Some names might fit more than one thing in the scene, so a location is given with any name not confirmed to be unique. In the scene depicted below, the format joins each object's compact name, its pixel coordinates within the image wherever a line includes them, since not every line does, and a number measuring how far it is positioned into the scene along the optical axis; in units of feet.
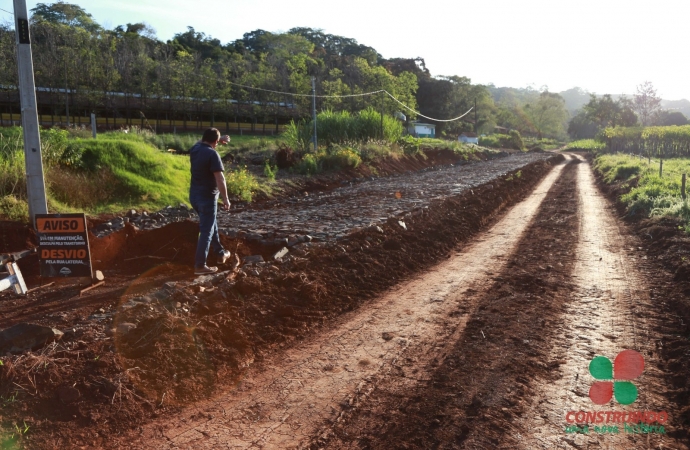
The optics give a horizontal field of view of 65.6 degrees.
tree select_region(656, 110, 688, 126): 279.65
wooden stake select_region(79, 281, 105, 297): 21.49
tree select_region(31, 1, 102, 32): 262.06
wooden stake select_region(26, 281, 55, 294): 22.02
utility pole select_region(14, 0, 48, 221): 25.44
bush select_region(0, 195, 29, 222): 30.48
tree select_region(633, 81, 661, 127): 198.18
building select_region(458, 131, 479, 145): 259.19
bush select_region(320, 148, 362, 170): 75.87
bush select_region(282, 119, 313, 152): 85.00
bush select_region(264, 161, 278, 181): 60.98
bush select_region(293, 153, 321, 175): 70.69
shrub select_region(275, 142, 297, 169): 73.31
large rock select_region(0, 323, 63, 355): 15.01
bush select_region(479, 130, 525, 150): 259.49
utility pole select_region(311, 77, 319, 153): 82.58
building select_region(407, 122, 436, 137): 244.87
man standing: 22.17
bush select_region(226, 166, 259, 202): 50.49
